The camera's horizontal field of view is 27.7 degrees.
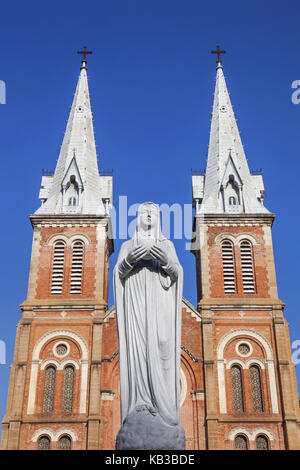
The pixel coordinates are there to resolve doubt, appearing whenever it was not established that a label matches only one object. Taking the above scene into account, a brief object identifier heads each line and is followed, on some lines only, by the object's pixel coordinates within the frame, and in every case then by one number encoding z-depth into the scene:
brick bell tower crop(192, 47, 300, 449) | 26.84
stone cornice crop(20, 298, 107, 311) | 29.62
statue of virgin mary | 6.99
